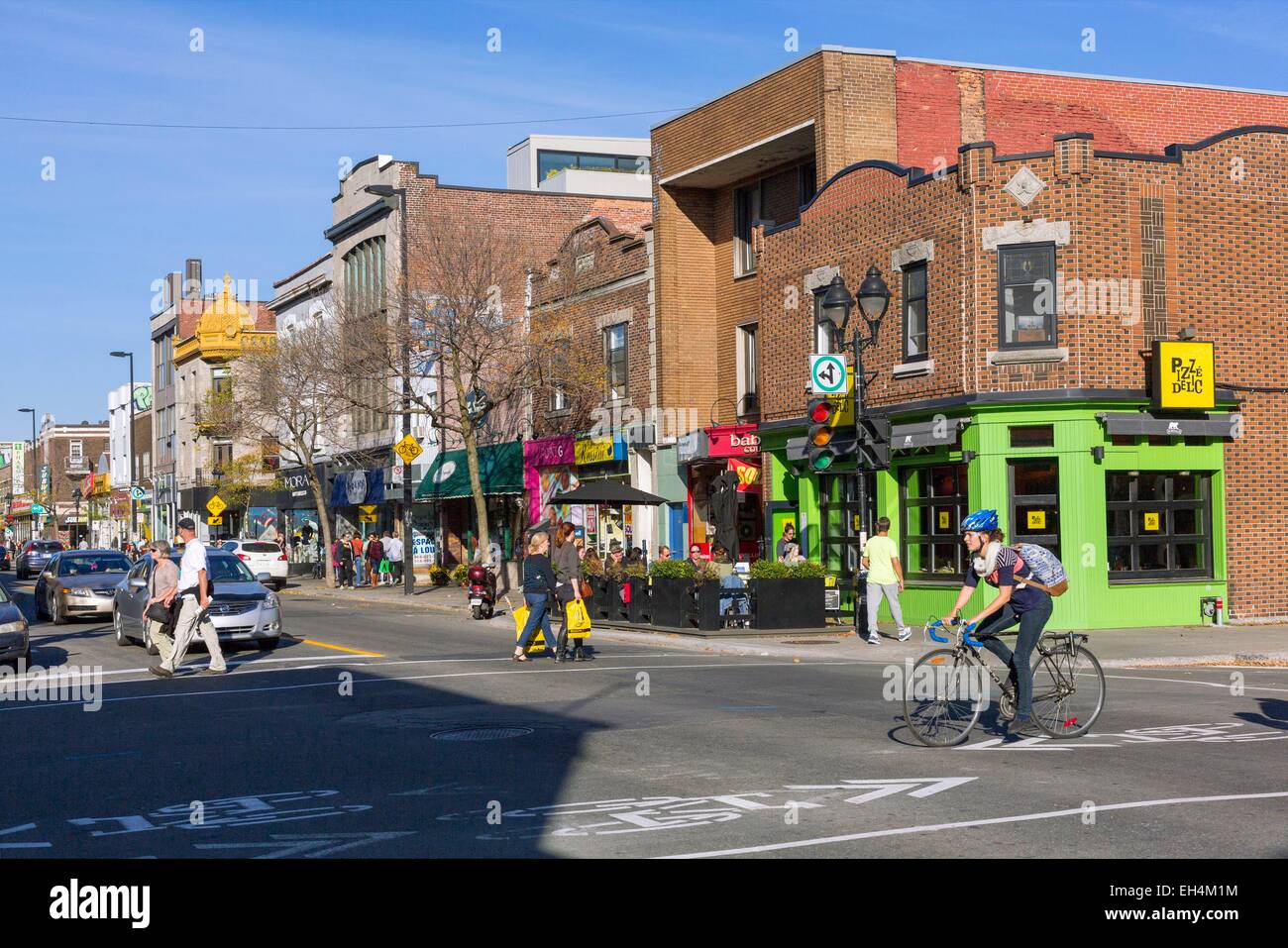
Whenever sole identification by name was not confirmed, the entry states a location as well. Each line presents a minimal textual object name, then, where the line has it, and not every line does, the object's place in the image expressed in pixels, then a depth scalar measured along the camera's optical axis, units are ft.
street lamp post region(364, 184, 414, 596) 119.55
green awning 138.72
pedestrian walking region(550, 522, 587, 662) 64.39
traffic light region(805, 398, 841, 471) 73.36
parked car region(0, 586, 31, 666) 60.54
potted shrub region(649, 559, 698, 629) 80.43
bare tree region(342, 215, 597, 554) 118.73
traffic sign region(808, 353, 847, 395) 88.07
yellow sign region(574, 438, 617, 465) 122.72
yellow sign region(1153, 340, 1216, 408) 79.61
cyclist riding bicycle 38.11
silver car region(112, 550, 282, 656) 68.49
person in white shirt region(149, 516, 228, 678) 59.06
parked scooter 96.12
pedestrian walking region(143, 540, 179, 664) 59.98
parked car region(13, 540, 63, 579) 194.80
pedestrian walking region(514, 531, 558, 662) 63.36
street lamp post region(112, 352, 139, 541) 232.53
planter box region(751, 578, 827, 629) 79.61
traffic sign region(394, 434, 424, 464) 119.96
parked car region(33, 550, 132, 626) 94.02
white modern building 228.63
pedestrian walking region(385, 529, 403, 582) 146.72
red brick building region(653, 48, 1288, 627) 80.23
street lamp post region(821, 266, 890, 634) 75.20
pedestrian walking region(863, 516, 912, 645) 73.92
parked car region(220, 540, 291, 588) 144.66
